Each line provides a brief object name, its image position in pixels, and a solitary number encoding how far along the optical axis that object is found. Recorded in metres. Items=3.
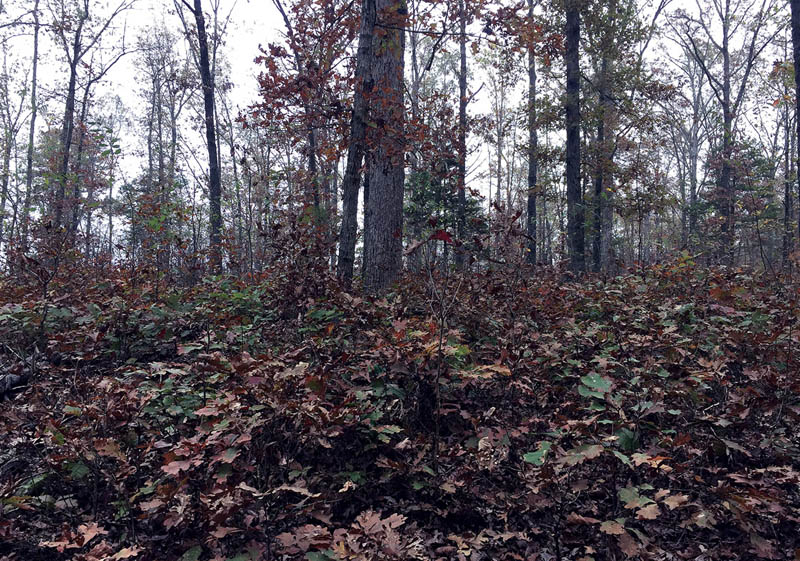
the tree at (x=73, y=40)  16.27
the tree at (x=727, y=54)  14.55
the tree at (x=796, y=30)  7.25
